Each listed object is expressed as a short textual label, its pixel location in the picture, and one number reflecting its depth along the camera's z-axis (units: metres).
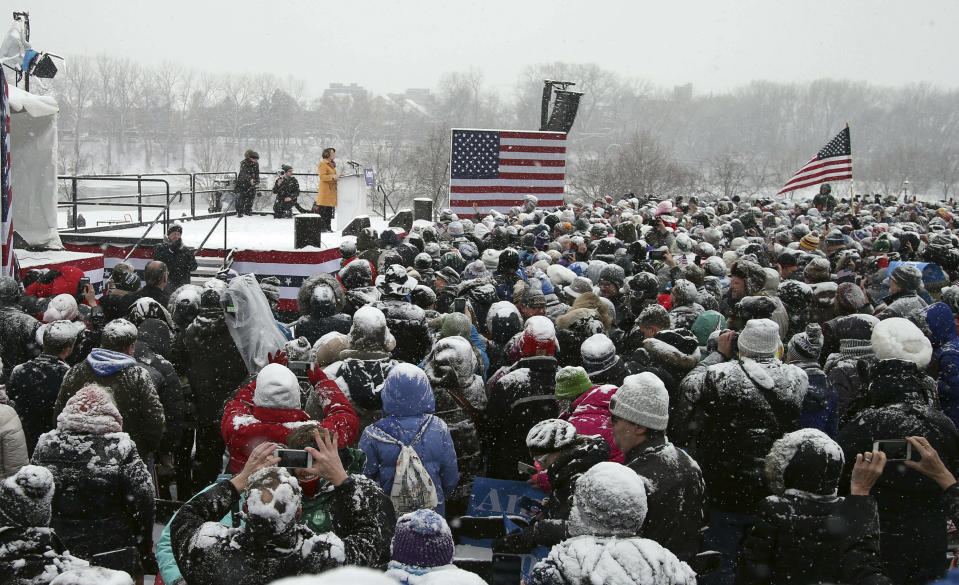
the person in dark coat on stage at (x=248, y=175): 16.25
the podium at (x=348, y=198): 16.80
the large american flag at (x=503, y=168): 15.71
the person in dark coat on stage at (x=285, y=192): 16.94
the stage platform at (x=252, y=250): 12.57
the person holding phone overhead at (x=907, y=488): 3.88
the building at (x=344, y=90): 135.51
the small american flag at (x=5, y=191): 8.85
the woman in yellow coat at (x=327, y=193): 15.80
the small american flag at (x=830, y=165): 16.34
